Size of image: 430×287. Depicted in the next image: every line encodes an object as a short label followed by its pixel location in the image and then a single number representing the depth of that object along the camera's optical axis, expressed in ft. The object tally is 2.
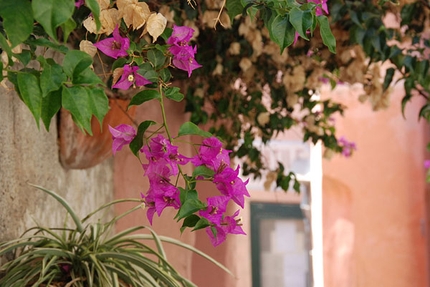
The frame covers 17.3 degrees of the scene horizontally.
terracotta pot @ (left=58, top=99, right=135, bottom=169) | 7.82
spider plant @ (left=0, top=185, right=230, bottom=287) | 6.19
